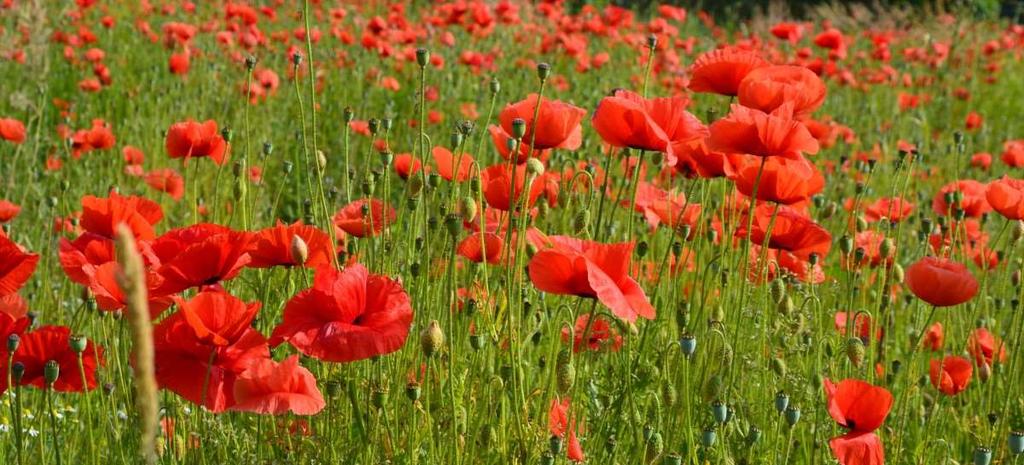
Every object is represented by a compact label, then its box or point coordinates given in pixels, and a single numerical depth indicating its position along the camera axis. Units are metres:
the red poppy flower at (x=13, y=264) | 1.68
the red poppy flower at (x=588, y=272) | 1.65
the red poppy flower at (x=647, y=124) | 1.80
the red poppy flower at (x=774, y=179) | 1.87
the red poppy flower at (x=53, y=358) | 1.71
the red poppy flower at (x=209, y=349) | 1.61
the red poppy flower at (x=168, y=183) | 2.41
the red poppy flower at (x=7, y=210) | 2.14
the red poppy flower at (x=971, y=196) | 2.23
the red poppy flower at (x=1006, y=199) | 1.98
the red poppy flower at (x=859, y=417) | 1.71
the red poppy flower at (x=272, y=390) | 1.61
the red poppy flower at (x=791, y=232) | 1.94
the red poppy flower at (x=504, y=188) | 1.87
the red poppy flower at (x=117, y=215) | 1.75
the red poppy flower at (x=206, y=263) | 1.64
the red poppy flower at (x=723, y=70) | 1.94
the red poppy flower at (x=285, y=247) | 1.70
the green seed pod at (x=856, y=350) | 1.78
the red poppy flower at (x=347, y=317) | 1.62
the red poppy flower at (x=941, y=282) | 1.82
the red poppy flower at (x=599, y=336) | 1.93
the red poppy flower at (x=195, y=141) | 1.98
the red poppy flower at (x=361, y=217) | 1.83
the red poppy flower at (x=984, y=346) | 2.10
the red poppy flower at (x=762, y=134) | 1.78
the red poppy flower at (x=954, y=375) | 1.99
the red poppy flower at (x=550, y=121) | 1.82
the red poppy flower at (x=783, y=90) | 1.87
